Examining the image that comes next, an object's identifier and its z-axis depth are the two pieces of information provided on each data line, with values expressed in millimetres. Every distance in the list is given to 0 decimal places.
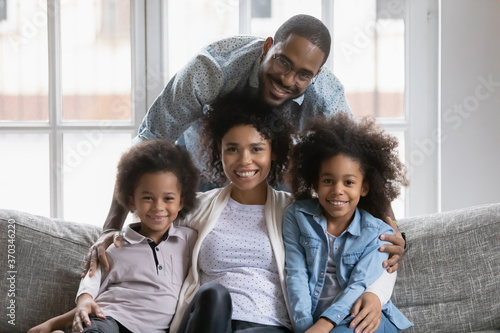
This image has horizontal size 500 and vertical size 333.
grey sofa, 3136
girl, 3004
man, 3107
